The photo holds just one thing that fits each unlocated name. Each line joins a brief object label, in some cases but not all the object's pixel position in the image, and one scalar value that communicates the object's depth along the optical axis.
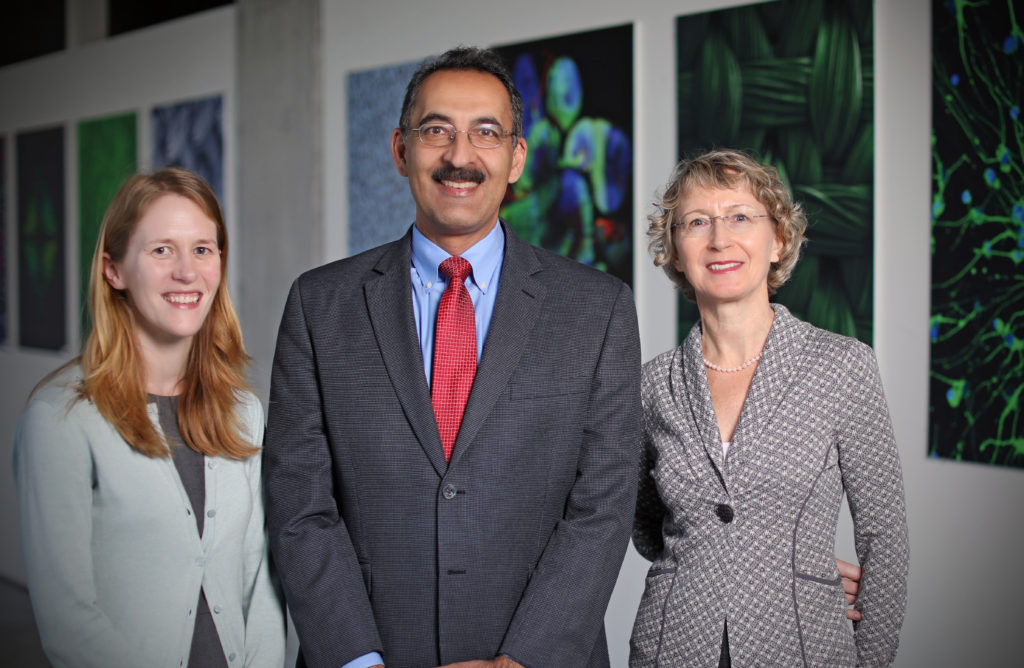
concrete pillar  4.95
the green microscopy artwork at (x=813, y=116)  2.94
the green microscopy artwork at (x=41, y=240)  6.42
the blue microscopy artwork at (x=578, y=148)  3.57
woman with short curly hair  1.85
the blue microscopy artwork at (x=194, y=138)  5.49
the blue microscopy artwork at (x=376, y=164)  4.46
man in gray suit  1.80
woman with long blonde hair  1.70
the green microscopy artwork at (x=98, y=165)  5.98
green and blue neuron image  2.63
